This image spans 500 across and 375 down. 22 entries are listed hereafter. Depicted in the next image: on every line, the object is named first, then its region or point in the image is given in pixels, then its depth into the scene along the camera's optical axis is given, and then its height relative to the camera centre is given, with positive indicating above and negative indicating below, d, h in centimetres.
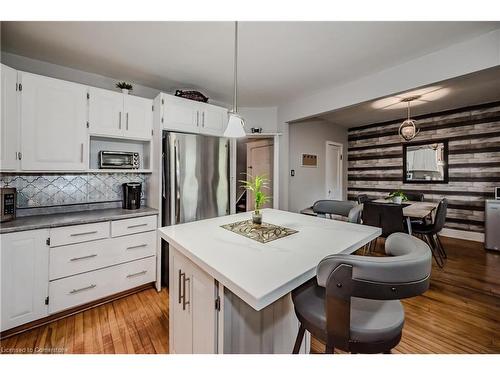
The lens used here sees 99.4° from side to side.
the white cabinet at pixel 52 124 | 181 +55
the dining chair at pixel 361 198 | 387 -25
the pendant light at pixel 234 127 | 155 +42
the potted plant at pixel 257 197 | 152 -9
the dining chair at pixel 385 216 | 265 -41
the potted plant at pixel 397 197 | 337 -20
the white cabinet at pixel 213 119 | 274 +87
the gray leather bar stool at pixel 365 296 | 68 -38
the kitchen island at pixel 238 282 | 79 -37
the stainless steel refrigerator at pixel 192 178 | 240 +7
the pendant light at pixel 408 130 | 318 +84
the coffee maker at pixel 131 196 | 245 -14
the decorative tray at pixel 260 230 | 127 -30
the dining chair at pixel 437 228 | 286 -61
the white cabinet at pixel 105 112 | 213 +75
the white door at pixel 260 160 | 441 +55
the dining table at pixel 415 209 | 273 -34
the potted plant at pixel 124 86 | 236 +109
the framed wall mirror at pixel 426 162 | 427 +50
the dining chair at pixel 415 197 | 409 -23
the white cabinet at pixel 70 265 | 159 -72
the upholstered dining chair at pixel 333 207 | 214 -23
